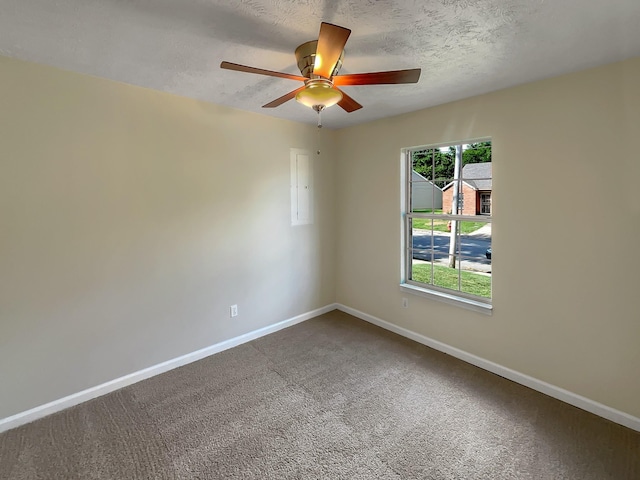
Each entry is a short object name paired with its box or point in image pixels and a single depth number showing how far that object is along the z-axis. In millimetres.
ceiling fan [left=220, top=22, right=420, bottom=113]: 1477
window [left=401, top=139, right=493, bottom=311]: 2881
